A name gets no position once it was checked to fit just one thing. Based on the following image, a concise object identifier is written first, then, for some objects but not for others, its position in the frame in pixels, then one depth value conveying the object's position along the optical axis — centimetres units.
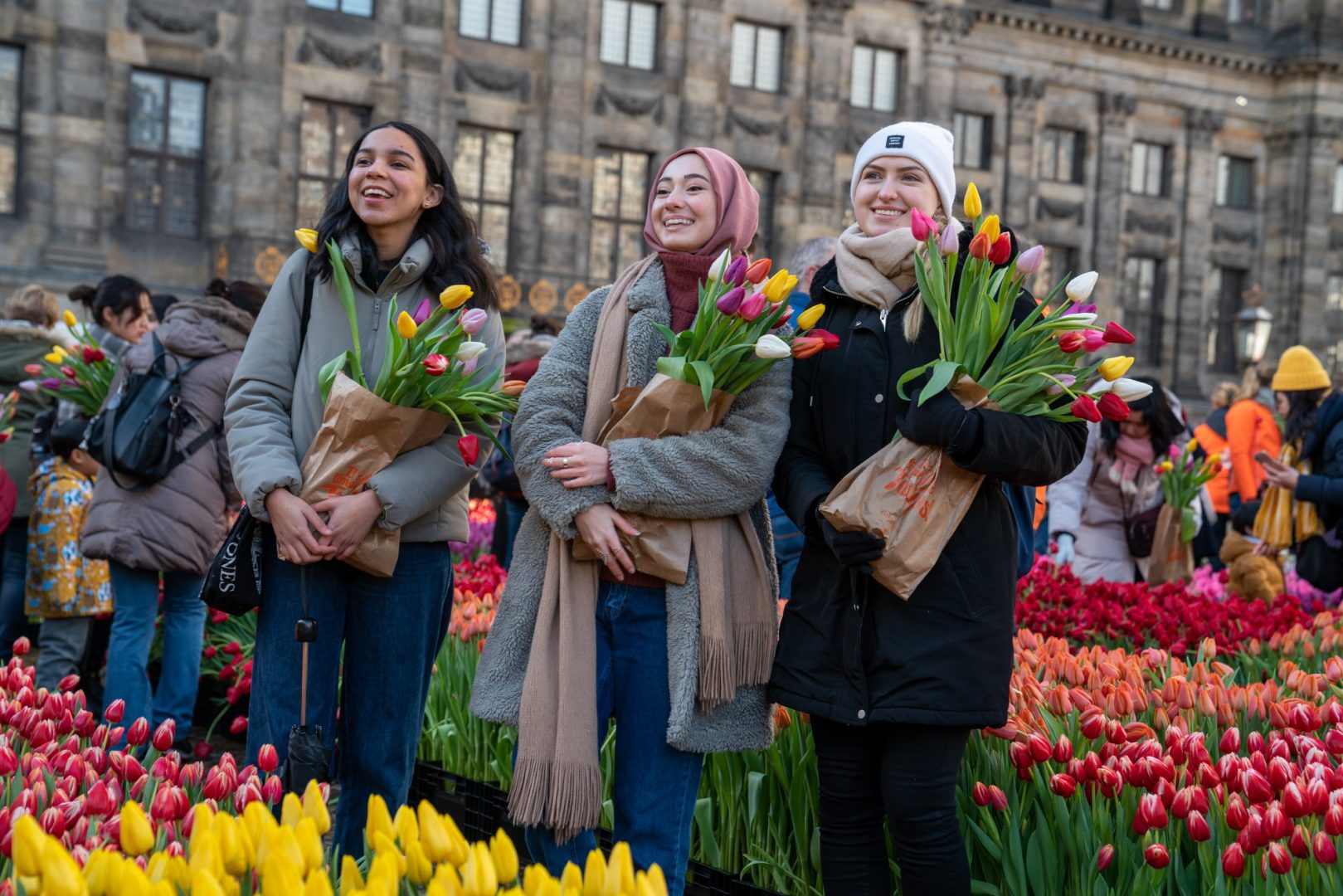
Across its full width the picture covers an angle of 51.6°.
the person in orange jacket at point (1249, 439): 1099
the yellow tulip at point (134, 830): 234
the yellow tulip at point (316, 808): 246
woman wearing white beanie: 331
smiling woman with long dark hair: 381
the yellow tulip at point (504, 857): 219
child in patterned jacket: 693
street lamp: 2111
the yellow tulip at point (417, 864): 221
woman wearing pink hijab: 347
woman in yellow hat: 751
